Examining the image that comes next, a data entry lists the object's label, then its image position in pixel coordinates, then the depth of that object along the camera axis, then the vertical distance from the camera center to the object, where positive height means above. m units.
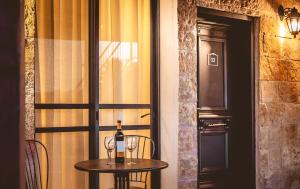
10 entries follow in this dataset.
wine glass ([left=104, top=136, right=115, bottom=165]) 3.18 -0.38
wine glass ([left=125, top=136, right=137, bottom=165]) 3.20 -0.38
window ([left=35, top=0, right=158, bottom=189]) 3.50 +0.18
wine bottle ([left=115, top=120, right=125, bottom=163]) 3.04 -0.36
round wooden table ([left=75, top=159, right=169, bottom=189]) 2.74 -0.48
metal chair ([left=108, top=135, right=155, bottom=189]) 3.96 -0.52
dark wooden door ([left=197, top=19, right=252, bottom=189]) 4.59 -0.08
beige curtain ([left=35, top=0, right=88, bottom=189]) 3.47 +0.17
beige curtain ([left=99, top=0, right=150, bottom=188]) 3.84 +0.36
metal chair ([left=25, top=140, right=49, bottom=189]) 3.13 -0.52
